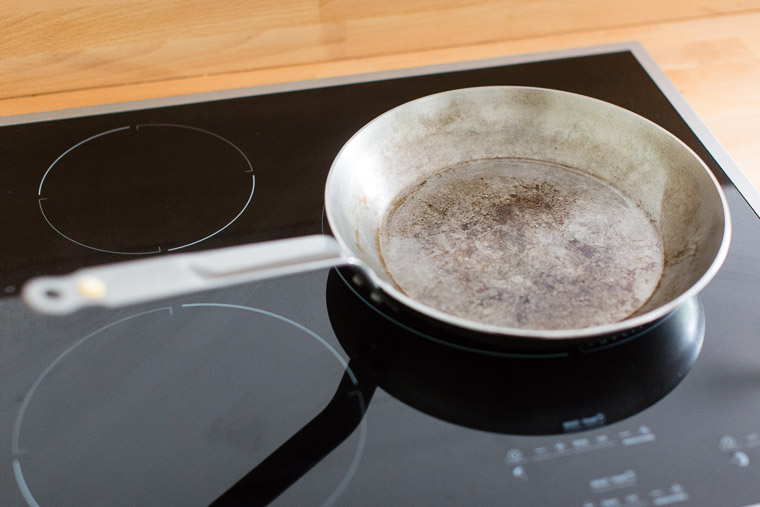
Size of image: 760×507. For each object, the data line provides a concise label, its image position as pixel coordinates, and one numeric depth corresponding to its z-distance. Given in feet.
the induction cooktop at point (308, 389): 1.42
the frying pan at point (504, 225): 1.69
